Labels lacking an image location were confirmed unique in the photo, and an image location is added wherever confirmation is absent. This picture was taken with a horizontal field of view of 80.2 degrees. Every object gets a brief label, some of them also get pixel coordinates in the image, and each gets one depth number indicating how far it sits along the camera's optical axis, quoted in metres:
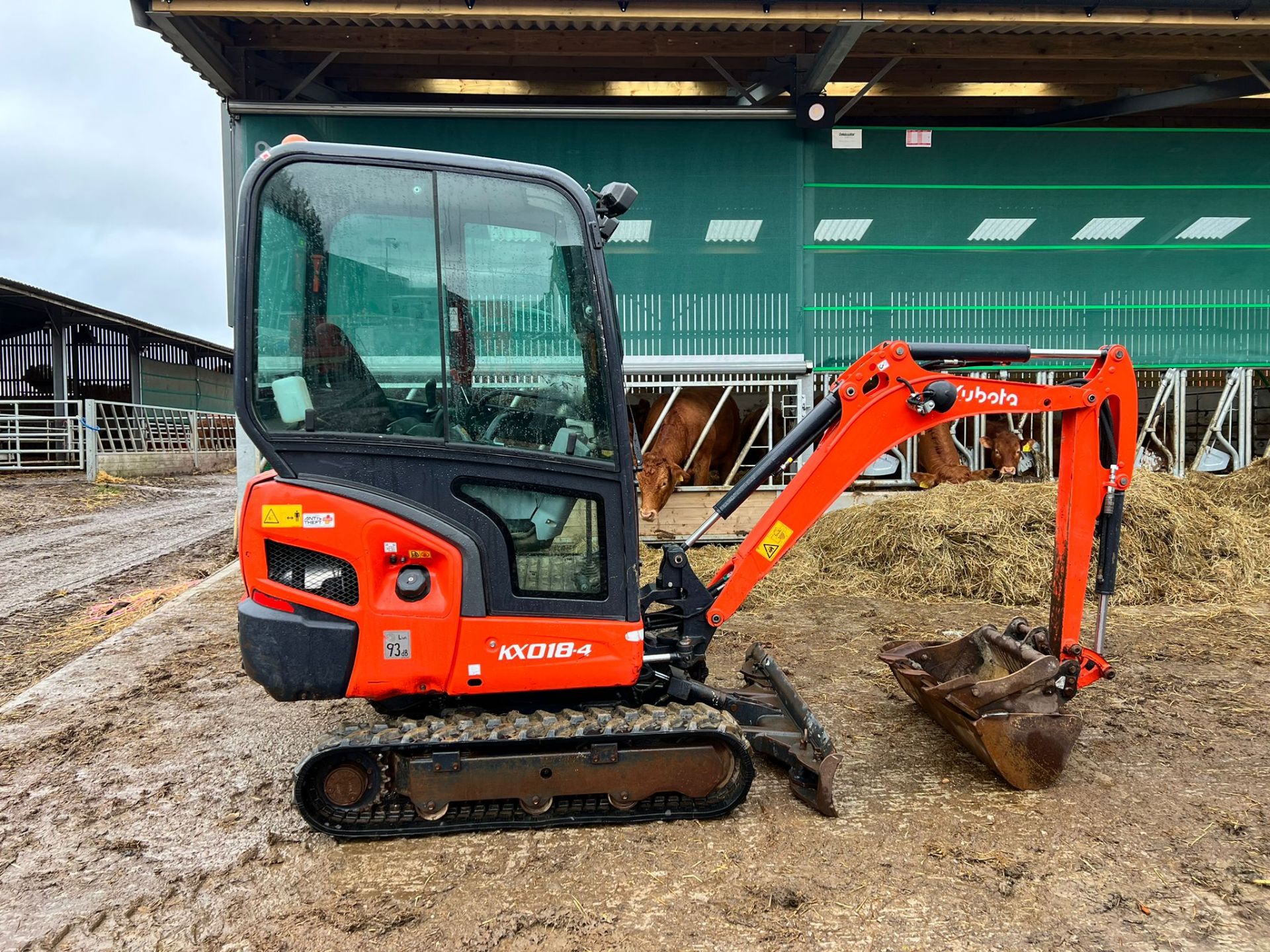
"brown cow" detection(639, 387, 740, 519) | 7.45
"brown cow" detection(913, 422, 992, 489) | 8.12
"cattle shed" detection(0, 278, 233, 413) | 19.98
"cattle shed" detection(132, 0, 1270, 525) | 7.87
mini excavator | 2.74
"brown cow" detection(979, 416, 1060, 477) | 8.18
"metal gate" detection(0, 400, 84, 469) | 16.27
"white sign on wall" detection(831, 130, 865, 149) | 8.15
